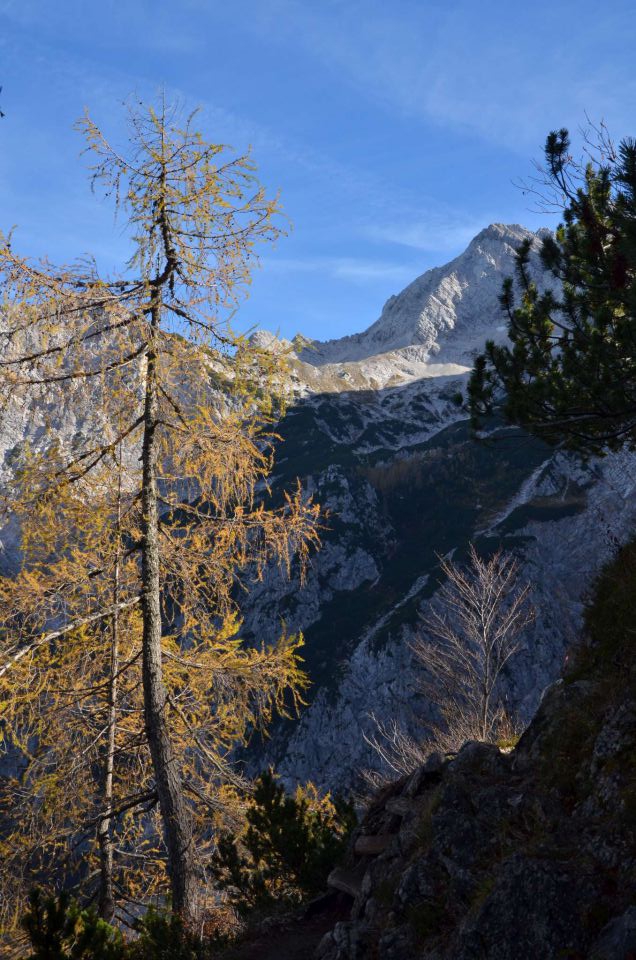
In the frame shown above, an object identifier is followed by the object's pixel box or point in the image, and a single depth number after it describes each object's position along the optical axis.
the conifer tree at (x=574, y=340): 7.52
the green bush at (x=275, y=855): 6.82
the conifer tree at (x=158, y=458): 6.14
